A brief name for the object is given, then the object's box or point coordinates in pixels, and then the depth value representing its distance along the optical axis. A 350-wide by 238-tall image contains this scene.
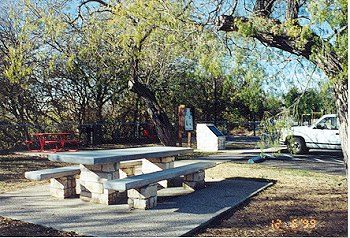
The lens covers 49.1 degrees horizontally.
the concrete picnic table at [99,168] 5.87
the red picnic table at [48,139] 14.08
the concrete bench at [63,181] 6.49
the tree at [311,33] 4.92
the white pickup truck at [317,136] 14.13
